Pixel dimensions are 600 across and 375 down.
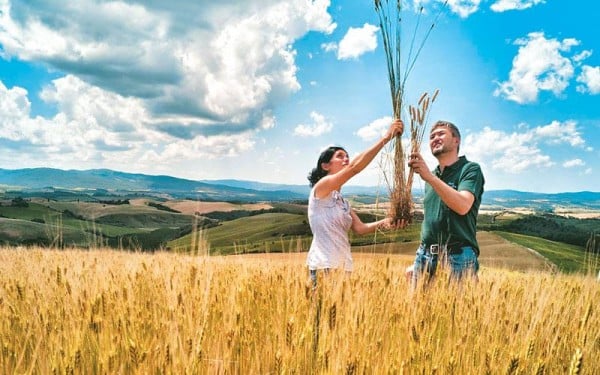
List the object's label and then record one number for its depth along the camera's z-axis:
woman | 3.34
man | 3.01
